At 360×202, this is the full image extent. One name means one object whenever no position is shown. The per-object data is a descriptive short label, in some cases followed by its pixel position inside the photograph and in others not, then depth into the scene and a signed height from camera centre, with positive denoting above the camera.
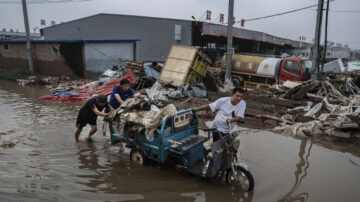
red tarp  11.73 -1.76
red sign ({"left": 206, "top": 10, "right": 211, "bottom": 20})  22.48 +3.70
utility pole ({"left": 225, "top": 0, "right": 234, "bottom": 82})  13.78 +0.82
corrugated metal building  23.31 +2.43
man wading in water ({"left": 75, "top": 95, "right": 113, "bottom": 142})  5.78 -1.28
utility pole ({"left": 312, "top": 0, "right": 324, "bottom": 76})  13.22 +0.90
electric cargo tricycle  4.15 -1.60
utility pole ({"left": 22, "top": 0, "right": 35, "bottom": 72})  19.03 +1.19
